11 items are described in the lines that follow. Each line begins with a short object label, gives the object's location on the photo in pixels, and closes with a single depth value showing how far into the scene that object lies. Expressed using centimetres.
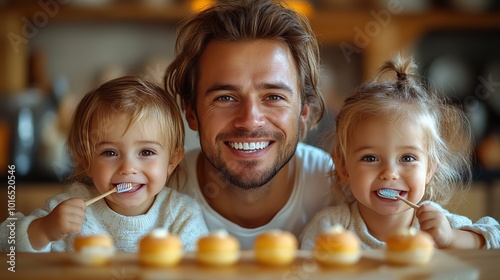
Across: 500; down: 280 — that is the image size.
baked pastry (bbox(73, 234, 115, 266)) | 105
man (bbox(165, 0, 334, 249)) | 161
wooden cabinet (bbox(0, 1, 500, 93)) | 357
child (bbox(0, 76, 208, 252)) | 148
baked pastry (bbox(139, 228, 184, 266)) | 103
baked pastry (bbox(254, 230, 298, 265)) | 103
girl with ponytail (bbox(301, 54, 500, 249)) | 144
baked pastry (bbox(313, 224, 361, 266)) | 104
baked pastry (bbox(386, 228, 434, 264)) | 105
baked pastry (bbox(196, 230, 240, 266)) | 103
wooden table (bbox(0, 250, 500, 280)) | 98
